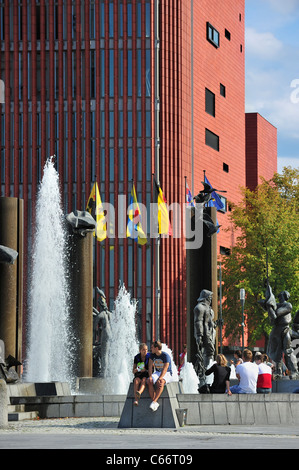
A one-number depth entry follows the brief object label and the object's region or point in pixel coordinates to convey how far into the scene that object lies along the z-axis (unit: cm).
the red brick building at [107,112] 7056
